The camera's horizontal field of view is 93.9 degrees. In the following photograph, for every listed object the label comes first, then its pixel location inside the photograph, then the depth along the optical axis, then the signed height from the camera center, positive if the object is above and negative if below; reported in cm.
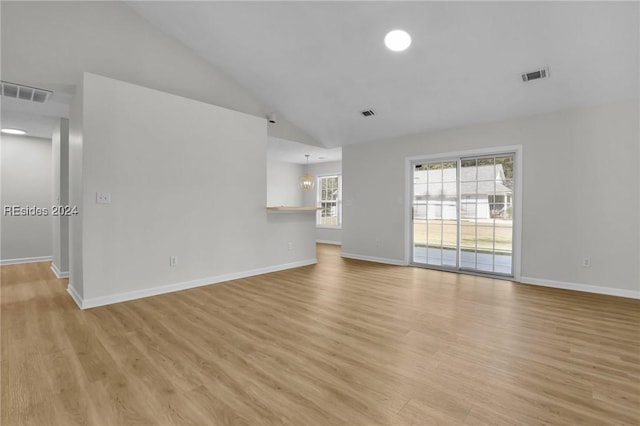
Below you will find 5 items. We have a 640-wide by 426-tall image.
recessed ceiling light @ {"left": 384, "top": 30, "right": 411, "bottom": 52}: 345 +201
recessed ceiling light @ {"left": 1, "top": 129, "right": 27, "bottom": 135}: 515 +135
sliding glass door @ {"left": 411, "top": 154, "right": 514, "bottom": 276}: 476 -5
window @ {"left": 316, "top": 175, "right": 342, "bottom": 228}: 904 +30
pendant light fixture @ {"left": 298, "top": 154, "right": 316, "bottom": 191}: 799 +76
